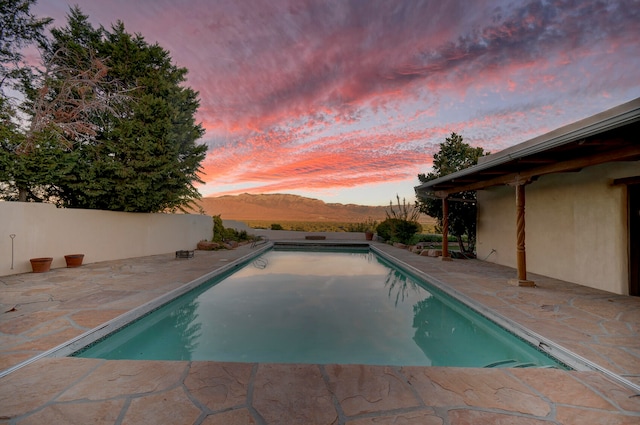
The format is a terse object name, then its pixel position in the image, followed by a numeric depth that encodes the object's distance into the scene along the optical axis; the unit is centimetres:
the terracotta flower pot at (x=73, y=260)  789
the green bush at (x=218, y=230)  1503
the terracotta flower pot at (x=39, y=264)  701
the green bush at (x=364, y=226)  1971
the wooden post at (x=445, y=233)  959
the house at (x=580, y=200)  430
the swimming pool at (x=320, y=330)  356
